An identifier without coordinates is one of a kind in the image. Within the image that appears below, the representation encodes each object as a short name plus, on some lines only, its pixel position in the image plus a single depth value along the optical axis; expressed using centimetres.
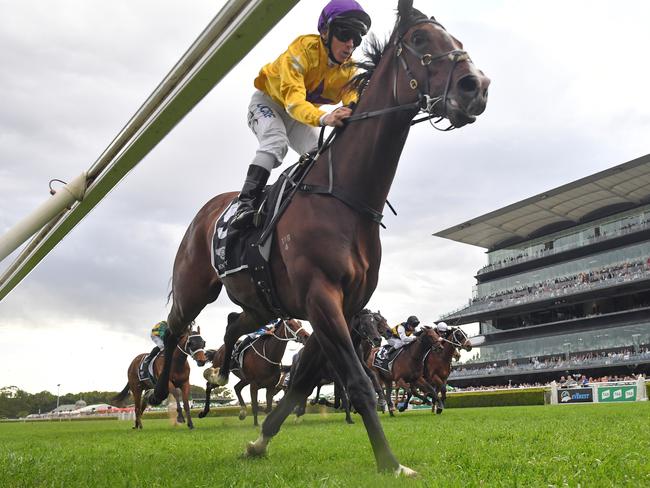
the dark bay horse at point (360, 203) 367
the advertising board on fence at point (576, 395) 2689
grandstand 4944
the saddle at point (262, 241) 443
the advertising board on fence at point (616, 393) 2622
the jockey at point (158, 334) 1292
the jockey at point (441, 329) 1705
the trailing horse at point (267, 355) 1337
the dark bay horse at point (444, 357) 1661
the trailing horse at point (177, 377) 1265
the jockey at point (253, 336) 1366
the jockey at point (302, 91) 439
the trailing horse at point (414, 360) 1630
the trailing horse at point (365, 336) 1240
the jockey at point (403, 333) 1717
